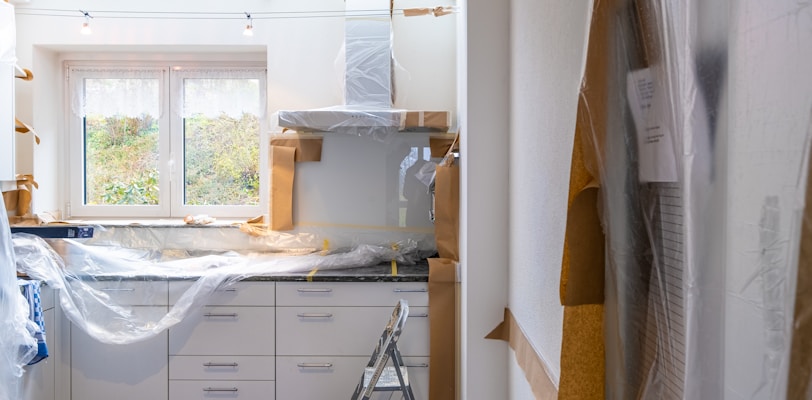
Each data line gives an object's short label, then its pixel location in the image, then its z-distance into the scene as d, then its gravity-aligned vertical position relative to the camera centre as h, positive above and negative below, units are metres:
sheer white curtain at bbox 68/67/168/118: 3.15 +0.57
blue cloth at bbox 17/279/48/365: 2.05 -0.47
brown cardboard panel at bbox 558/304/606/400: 0.72 -0.22
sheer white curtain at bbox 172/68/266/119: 3.16 +0.57
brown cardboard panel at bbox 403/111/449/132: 2.57 +0.34
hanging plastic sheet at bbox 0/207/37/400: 1.86 -0.49
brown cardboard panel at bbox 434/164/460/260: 2.43 -0.08
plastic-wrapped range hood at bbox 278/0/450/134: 2.65 +0.62
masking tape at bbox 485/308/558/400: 1.20 -0.44
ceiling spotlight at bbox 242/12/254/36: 2.93 +0.88
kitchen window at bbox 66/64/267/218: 3.16 +0.29
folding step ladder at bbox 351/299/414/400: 1.98 -0.67
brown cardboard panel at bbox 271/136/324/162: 2.94 +0.23
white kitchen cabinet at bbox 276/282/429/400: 2.44 -0.63
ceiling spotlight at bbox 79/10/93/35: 2.89 +0.85
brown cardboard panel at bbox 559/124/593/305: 0.71 +0.02
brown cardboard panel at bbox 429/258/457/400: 2.41 -0.61
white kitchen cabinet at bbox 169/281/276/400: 2.42 -0.69
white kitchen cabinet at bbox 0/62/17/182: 2.59 +0.30
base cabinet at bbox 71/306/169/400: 2.42 -0.78
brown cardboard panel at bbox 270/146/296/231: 2.92 +0.03
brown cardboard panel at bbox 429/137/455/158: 2.92 +0.24
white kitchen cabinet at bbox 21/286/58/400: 2.18 -0.75
